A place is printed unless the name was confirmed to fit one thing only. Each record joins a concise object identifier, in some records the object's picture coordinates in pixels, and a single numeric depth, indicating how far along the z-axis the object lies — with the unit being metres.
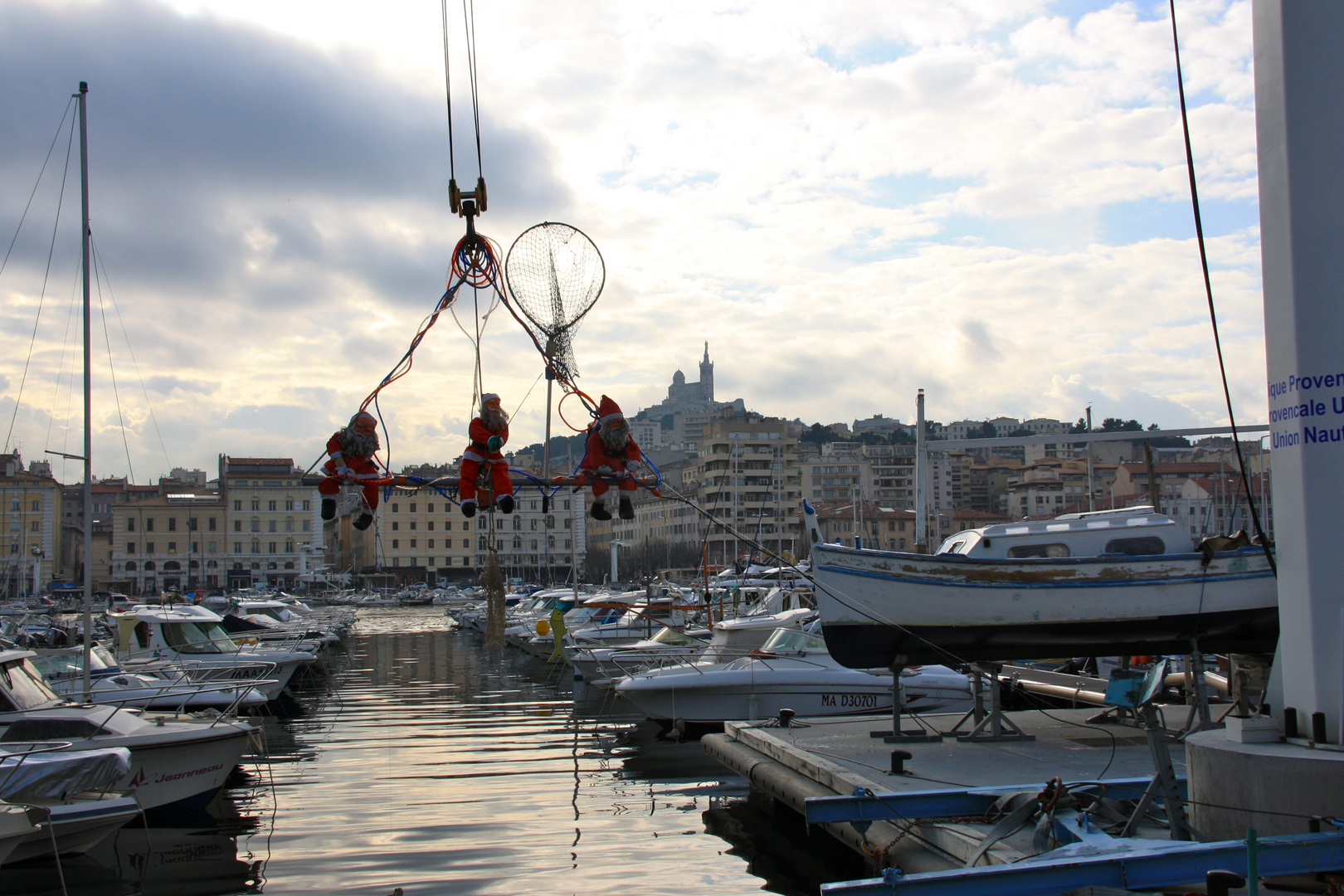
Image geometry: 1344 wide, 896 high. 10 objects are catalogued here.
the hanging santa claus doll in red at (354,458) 10.90
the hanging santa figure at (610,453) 11.37
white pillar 7.09
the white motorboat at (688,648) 20.89
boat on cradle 12.60
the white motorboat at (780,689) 19.02
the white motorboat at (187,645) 24.12
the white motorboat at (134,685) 17.53
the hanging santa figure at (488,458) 10.79
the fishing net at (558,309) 11.62
